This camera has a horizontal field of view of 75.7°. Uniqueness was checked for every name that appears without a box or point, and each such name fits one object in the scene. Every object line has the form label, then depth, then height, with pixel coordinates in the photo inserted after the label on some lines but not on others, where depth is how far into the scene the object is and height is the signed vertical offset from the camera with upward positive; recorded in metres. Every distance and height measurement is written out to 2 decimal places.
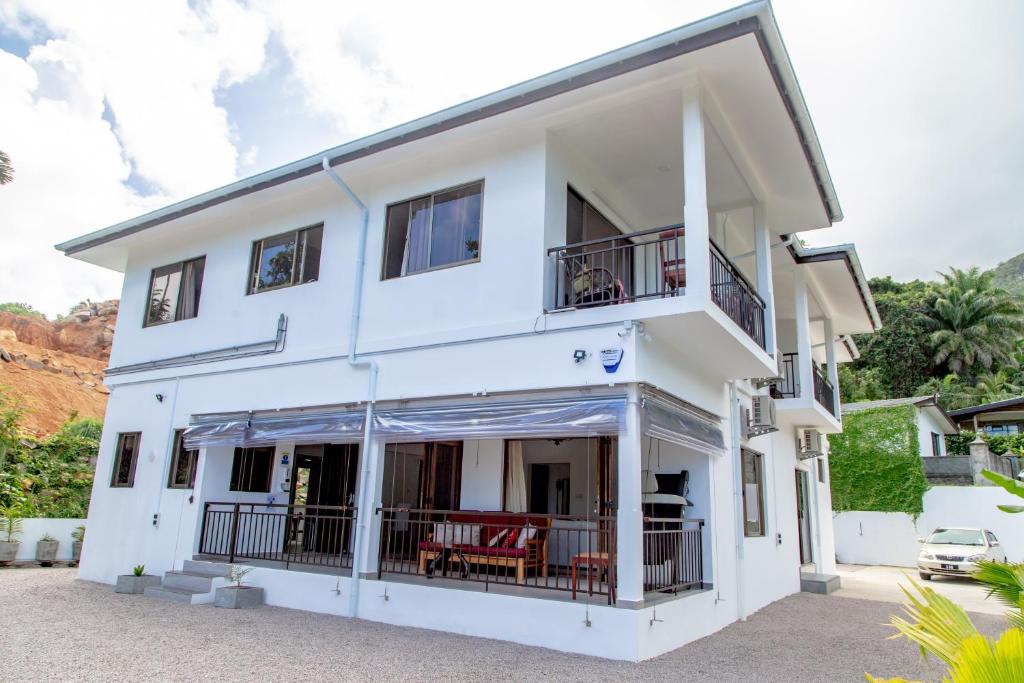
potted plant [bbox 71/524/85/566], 14.11 -1.22
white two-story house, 7.26 +1.93
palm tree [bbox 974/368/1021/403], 32.84 +6.58
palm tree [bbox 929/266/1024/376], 35.44 +10.09
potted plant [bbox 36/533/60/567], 13.55 -1.34
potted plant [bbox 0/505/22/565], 12.98 -0.95
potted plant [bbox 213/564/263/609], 8.94 -1.39
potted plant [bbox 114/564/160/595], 10.04 -1.39
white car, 16.20 -0.76
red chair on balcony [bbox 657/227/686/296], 7.45 +3.27
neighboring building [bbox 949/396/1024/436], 25.34 +4.24
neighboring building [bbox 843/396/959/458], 22.41 +3.65
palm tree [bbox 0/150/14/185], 18.14 +8.45
